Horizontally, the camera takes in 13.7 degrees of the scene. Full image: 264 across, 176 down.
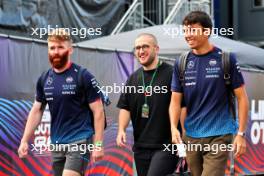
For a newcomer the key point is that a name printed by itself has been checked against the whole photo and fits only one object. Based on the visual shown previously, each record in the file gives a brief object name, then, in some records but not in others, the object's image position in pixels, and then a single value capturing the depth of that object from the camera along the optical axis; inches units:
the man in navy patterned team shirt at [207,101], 386.7
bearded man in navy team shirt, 404.6
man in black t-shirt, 437.1
